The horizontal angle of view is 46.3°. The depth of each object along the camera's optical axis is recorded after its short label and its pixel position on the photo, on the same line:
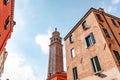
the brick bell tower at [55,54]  61.75
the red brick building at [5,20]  18.45
